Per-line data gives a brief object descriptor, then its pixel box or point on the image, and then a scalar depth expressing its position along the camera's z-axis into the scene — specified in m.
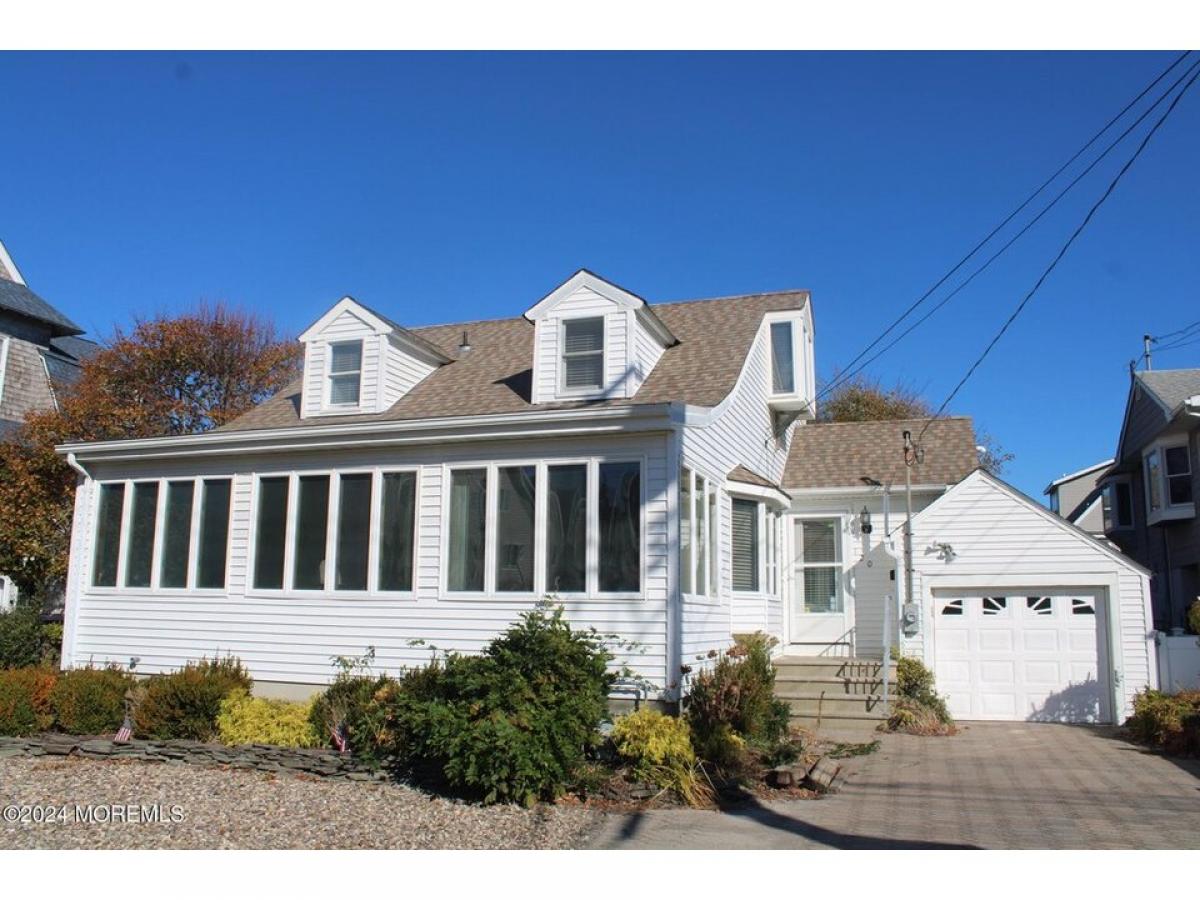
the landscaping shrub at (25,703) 11.85
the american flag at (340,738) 10.66
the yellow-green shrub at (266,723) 11.05
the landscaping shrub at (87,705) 12.02
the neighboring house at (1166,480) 19.62
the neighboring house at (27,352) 25.53
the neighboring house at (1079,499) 33.31
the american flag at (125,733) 11.32
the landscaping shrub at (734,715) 9.75
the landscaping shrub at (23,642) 15.58
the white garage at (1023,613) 14.19
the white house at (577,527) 11.65
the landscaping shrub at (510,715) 8.82
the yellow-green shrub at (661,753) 9.12
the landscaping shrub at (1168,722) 11.34
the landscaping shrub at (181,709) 11.55
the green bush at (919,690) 13.67
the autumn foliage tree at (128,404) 19.75
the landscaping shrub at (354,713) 10.37
